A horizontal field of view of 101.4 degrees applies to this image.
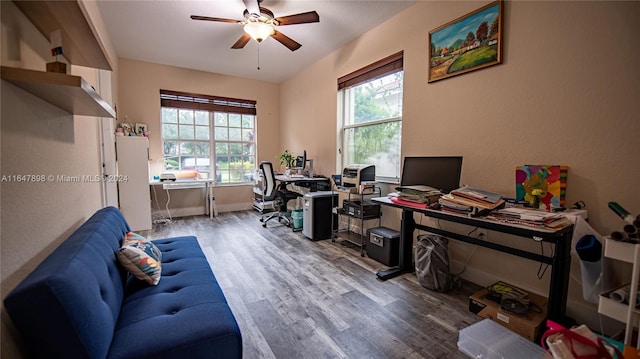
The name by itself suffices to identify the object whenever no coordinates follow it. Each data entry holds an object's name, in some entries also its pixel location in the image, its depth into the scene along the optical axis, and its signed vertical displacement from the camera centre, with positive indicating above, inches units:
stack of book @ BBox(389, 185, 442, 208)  87.7 -10.4
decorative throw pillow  55.8 -21.3
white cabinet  148.5 -9.2
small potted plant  194.5 +3.8
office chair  169.5 -18.1
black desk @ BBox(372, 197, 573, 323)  60.6 -21.8
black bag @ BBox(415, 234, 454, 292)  88.6 -34.6
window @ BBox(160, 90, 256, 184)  193.9 +23.9
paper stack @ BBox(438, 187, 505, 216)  74.1 -10.5
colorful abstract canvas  72.7 -5.5
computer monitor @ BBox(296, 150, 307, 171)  182.7 +2.9
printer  126.2 -4.7
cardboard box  65.0 -39.3
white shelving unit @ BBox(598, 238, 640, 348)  45.1 -23.5
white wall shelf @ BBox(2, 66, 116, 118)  35.1 +11.7
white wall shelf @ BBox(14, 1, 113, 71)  38.9 +23.1
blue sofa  30.7 -23.0
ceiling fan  101.7 +58.5
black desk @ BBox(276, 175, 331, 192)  161.4 -9.9
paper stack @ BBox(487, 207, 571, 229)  61.7 -12.9
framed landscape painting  86.2 +44.0
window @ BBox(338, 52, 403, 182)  128.0 +27.1
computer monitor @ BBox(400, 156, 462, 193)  92.8 -2.3
